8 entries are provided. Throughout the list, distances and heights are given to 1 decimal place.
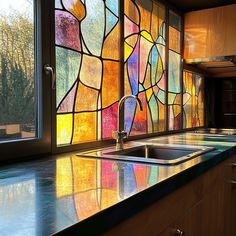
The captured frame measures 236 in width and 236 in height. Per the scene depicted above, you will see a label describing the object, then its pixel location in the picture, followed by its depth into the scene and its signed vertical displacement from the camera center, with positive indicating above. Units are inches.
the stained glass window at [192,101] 127.4 +2.6
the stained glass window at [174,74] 115.0 +12.1
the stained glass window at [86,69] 65.4 +8.7
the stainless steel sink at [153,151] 63.2 -10.0
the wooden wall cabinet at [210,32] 110.6 +26.8
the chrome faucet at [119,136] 72.6 -6.7
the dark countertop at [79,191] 26.7 -9.5
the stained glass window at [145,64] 89.7 +13.0
